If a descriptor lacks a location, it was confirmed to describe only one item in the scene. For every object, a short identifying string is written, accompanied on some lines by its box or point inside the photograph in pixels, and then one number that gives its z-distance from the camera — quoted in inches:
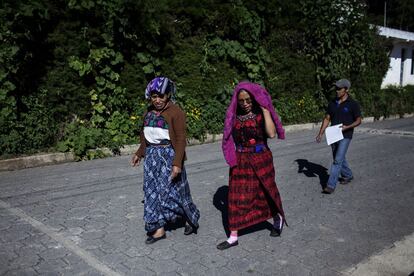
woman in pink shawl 171.9
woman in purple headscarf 173.8
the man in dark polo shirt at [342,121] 257.8
